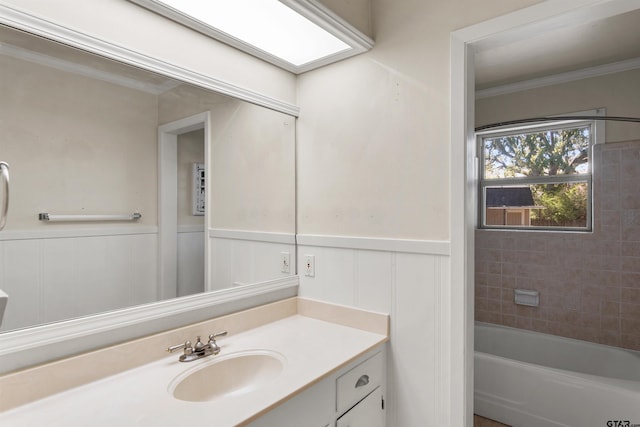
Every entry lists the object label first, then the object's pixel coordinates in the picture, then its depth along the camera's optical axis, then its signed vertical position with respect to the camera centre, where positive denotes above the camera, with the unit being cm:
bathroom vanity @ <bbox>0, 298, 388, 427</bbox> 92 -55
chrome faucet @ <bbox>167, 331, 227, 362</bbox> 125 -53
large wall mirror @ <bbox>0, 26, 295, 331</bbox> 100 +10
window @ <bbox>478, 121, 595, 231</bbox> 261 +30
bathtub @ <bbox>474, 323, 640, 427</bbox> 187 -109
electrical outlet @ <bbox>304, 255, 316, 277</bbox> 178 -29
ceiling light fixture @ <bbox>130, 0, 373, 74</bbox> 129 +79
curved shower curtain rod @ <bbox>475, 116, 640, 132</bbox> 217 +65
